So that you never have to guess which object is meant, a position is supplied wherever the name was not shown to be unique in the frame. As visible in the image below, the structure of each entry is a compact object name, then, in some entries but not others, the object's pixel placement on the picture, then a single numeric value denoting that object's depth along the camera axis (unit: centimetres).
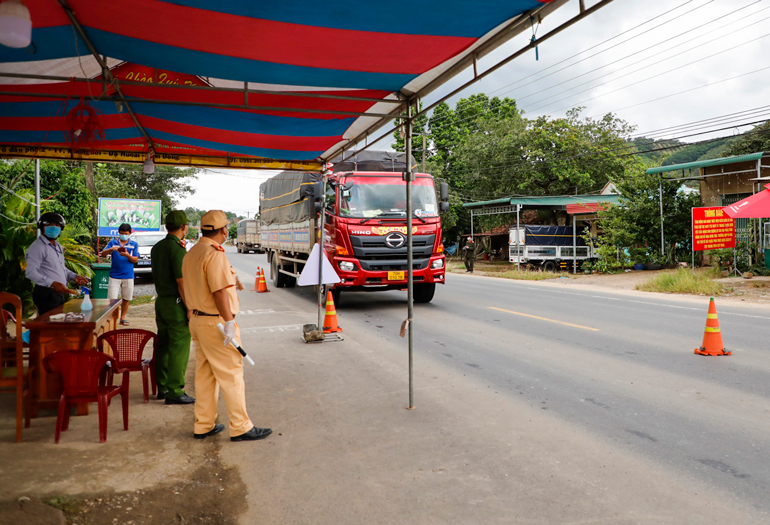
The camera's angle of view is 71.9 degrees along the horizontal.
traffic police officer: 407
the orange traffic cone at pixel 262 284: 1622
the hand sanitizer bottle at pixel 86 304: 535
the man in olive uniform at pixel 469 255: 2679
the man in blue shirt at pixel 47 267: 588
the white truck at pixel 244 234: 4066
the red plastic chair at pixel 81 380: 420
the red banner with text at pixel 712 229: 1812
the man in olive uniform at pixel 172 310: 518
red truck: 1126
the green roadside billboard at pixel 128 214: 1633
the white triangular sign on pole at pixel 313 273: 888
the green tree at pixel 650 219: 2297
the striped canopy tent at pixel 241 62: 380
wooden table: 470
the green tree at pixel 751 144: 3894
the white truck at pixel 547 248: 2533
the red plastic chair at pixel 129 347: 507
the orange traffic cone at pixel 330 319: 926
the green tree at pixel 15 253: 960
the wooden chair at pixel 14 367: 411
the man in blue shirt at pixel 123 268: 953
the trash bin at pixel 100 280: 1172
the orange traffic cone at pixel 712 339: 734
